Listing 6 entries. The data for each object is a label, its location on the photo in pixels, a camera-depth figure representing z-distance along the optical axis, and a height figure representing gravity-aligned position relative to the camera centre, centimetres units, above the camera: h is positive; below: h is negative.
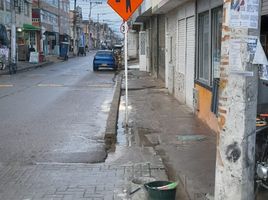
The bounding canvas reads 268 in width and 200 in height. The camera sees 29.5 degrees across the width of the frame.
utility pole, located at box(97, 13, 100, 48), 15800 +268
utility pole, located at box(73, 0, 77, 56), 8194 -7
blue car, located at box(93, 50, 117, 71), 3634 -133
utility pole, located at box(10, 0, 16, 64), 3439 +12
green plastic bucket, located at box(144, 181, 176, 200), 545 -162
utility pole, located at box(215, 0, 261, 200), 466 -62
